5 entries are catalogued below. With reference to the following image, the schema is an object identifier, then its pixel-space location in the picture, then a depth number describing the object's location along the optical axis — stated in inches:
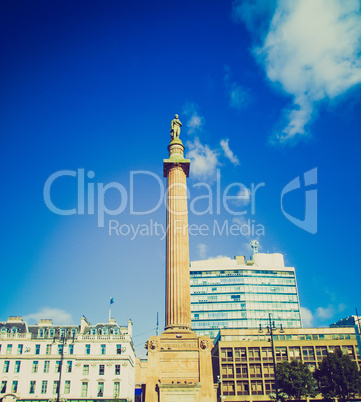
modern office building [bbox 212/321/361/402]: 2773.1
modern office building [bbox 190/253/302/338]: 3870.6
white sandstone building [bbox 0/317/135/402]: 2181.3
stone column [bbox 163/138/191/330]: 1332.4
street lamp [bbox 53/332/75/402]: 2288.4
